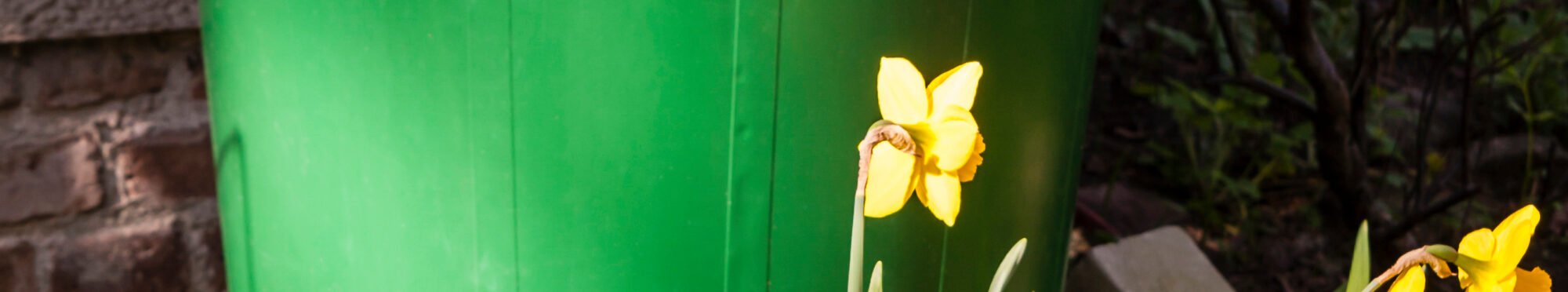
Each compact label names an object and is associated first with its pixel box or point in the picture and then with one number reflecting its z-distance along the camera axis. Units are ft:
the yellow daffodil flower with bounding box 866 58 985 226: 1.91
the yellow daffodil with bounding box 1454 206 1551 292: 2.09
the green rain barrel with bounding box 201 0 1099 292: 2.35
